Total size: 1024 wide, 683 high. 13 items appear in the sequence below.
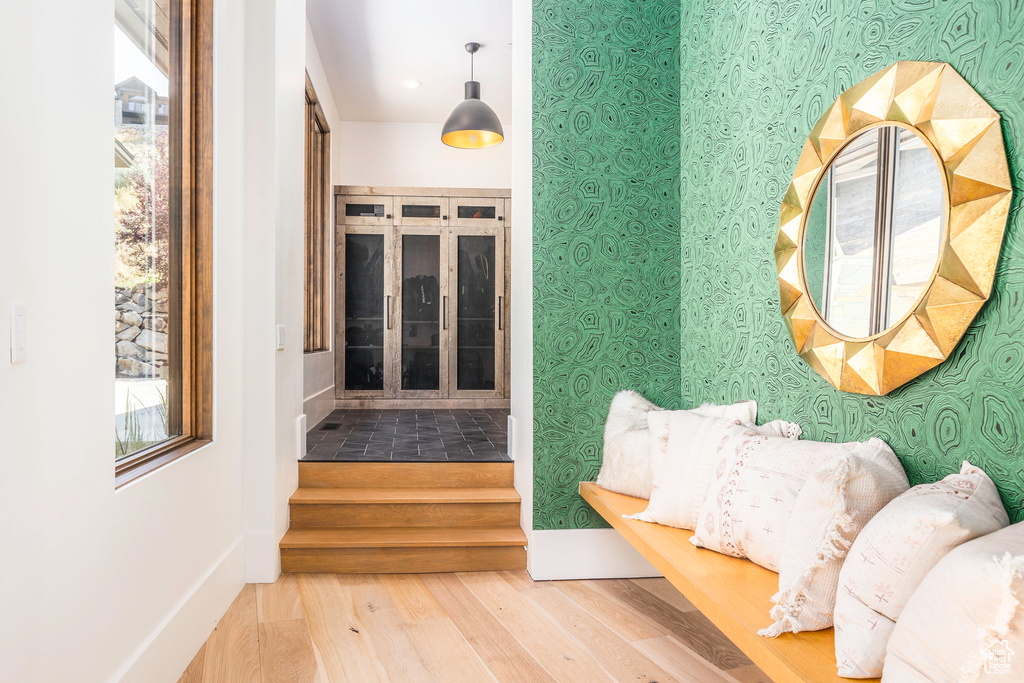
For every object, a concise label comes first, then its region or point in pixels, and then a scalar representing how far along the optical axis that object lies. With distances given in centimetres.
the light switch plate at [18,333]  108
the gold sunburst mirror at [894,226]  120
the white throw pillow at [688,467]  186
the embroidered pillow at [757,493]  151
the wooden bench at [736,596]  117
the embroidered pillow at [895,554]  104
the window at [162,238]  167
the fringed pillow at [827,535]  126
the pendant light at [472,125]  422
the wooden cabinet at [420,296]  535
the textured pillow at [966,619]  85
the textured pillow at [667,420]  204
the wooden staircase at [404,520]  260
